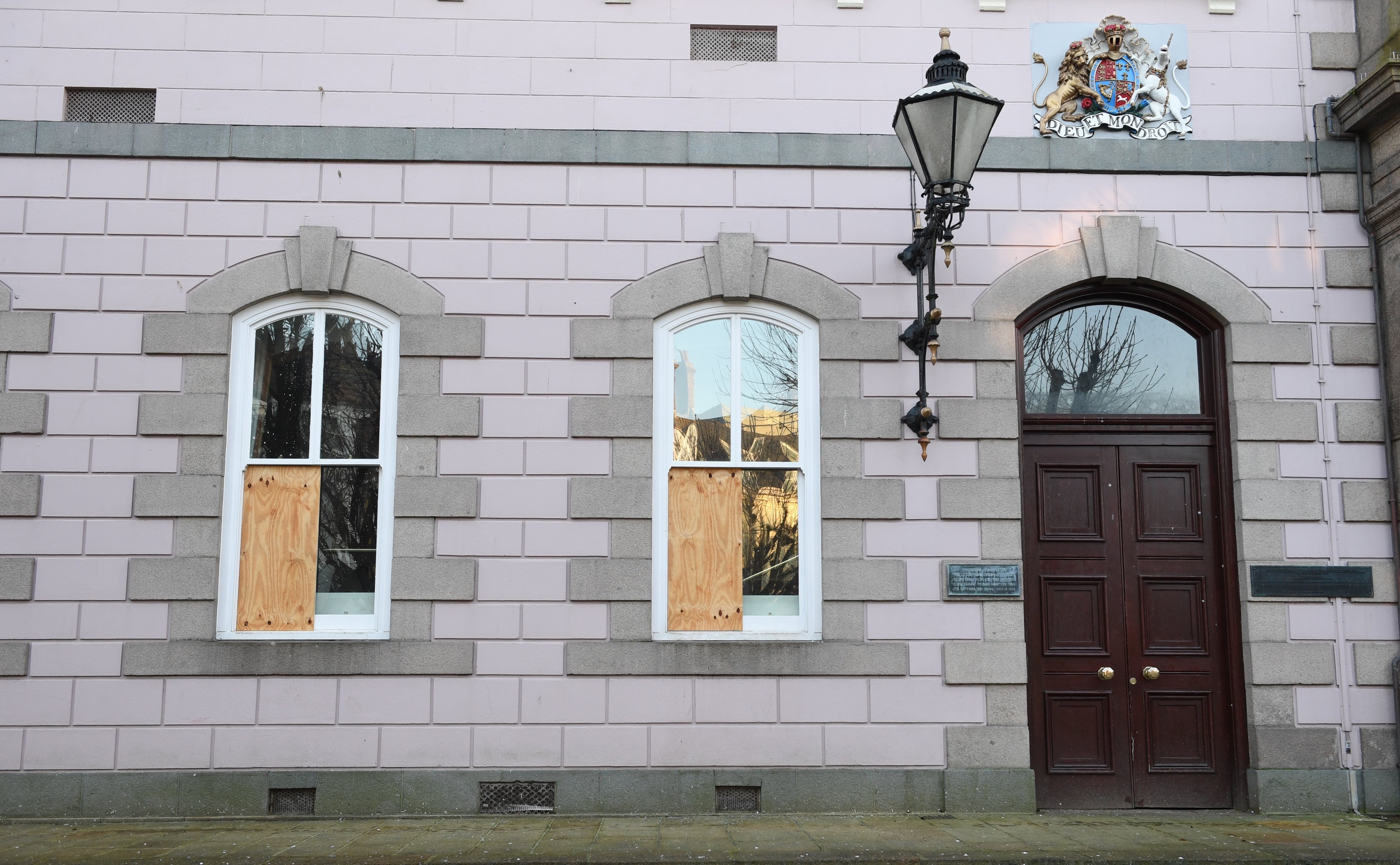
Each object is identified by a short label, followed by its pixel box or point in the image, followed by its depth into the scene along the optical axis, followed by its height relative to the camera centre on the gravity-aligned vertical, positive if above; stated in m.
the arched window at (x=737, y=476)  7.65 +0.72
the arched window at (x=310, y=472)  7.55 +0.72
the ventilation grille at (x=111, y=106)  7.89 +3.50
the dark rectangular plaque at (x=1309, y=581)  7.59 -0.05
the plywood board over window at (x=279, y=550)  7.54 +0.15
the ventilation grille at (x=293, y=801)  7.23 -1.60
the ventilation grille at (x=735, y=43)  8.09 +4.09
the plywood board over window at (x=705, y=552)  7.63 +0.14
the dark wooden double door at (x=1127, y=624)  7.66 -0.37
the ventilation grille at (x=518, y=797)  7.26 -1.57
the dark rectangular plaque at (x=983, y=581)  7.52 -0.05
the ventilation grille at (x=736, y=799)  7.29 -1.58
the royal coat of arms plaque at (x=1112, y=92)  8.03 +3.70
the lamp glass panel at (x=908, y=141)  6.85 +2.84
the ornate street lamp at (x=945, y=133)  6.63 +2.84
